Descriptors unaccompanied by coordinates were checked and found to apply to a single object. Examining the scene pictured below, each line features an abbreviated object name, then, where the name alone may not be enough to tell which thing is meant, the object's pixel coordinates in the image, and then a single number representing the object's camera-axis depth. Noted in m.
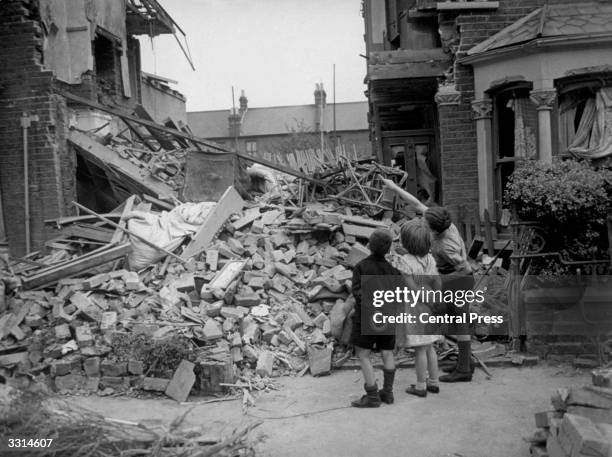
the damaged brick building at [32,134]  11.22
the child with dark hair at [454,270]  6.25
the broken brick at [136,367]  6.56
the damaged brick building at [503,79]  9.44
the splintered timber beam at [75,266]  8.63
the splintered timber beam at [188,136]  11.19
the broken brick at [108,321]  7.37
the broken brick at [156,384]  6.33
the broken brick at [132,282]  8.37
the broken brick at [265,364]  6.76
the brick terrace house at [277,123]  49.03
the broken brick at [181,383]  6.20
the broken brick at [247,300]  7.83
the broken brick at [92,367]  6.77
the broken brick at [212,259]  8.72
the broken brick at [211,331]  7.09
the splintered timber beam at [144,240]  9.12
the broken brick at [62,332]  7.29
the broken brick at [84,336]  7.09
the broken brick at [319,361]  6.86
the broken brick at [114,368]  6.64
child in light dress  5.73
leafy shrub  6.65
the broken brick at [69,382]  6.67
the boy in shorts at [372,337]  5.53
